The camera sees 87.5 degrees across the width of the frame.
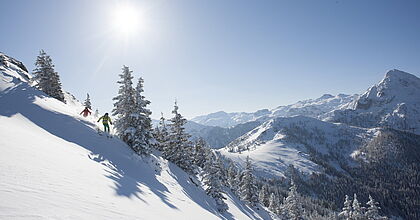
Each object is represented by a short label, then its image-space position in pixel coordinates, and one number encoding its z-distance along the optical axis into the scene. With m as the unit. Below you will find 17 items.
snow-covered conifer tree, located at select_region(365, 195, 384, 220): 38.34
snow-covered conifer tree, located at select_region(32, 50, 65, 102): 35.91
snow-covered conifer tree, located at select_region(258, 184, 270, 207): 70.90
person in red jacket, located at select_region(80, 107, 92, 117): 26.48
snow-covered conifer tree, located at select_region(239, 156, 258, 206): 49.59
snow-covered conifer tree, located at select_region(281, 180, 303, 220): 51.19
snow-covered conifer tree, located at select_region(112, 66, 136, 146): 26.06
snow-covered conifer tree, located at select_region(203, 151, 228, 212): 29.84
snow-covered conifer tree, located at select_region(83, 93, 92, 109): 49.93
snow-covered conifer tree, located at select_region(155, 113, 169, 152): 39.26
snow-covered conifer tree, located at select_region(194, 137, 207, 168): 46.26
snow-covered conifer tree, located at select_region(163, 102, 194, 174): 34.91
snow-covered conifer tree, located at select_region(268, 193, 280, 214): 60.78
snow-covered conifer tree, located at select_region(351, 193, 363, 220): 39.19
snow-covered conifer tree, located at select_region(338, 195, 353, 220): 41.78
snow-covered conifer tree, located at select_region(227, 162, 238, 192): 53.39
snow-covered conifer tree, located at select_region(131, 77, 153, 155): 25.74
